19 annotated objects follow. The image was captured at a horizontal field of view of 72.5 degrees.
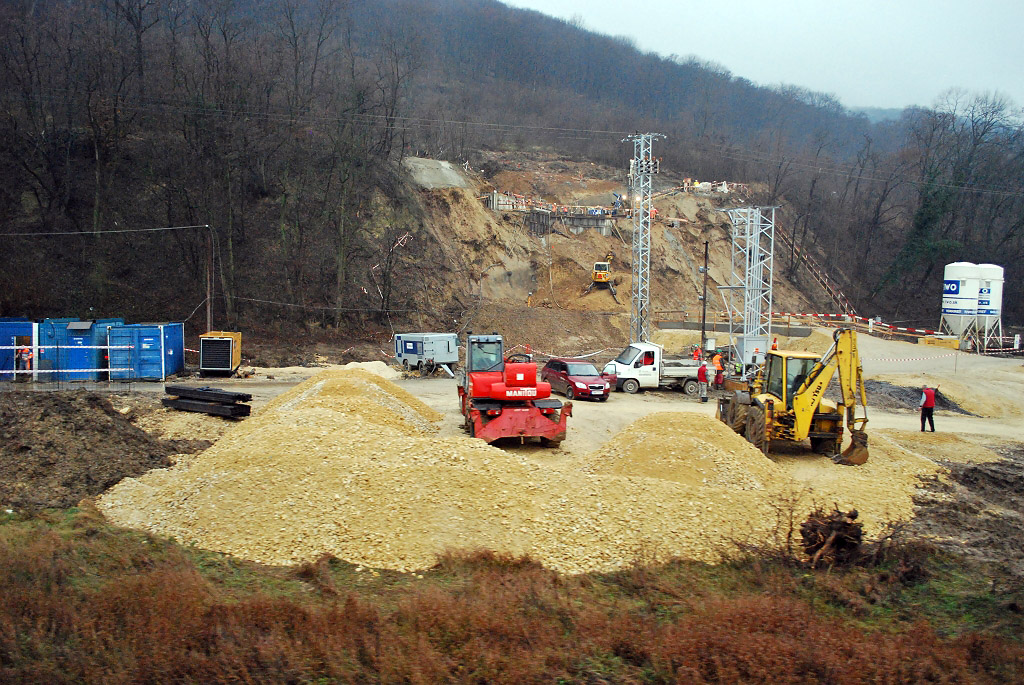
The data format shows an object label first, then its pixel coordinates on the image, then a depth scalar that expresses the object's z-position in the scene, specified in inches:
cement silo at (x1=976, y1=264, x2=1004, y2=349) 1774.1
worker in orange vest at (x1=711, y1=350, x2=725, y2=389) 1150.3
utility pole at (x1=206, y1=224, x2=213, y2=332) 1263.5
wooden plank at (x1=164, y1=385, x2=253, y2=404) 766.5
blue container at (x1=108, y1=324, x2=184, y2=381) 1039.0
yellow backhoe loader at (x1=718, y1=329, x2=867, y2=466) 591.8
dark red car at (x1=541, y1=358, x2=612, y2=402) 1008.9
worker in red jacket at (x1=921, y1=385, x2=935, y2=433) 809.5
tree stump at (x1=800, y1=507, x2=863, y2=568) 359.6
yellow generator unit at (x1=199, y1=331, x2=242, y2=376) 1104.8
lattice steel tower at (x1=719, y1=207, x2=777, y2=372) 1272.1
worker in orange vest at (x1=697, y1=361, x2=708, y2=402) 1090.2
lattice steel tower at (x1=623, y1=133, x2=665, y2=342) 1346.0
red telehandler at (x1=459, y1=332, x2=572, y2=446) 652.1
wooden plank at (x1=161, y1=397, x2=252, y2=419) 756.6
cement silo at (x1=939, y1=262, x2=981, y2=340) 1769.2
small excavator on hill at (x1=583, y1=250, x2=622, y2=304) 1953.7
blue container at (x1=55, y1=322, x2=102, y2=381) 1019.9
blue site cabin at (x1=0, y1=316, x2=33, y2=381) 1014.4
